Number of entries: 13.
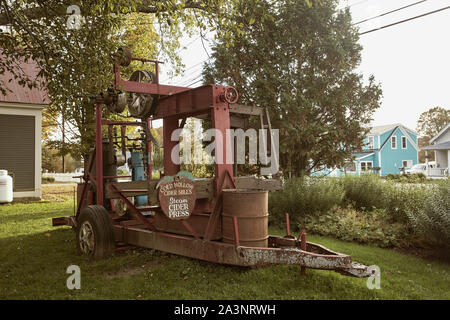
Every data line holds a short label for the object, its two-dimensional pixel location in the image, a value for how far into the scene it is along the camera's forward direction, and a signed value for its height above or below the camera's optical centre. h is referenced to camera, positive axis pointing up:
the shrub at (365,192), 9.37 -0.57
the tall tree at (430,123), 52.84 +7.04
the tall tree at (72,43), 6.25 +2.38
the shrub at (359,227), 7.11 -1.22
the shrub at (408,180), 9.81 -0.28
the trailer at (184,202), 4.85 -0.43
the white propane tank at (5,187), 14.41 -0.38
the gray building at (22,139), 15.64 +1.70
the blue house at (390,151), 38.12 +2.11
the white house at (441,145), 30.98 +1.92
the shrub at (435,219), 6.07 -0.86
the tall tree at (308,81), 9.85 +2.57
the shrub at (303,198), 8.96 -0.67
